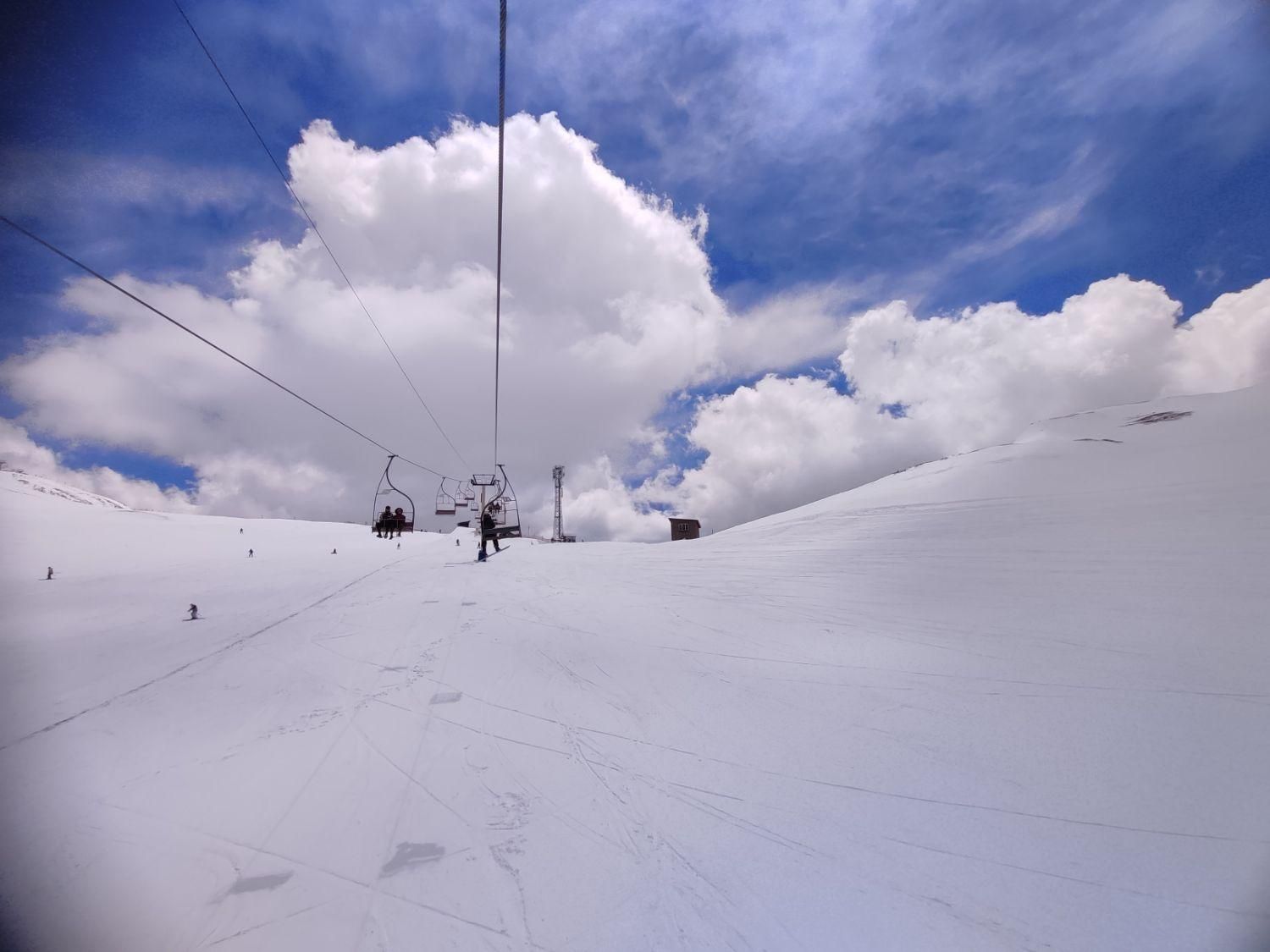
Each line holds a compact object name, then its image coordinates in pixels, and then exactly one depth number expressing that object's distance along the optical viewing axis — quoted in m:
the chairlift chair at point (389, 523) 27.09
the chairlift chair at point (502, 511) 26.88
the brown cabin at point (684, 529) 32.16
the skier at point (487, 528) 14.35
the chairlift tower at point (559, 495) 64.59
